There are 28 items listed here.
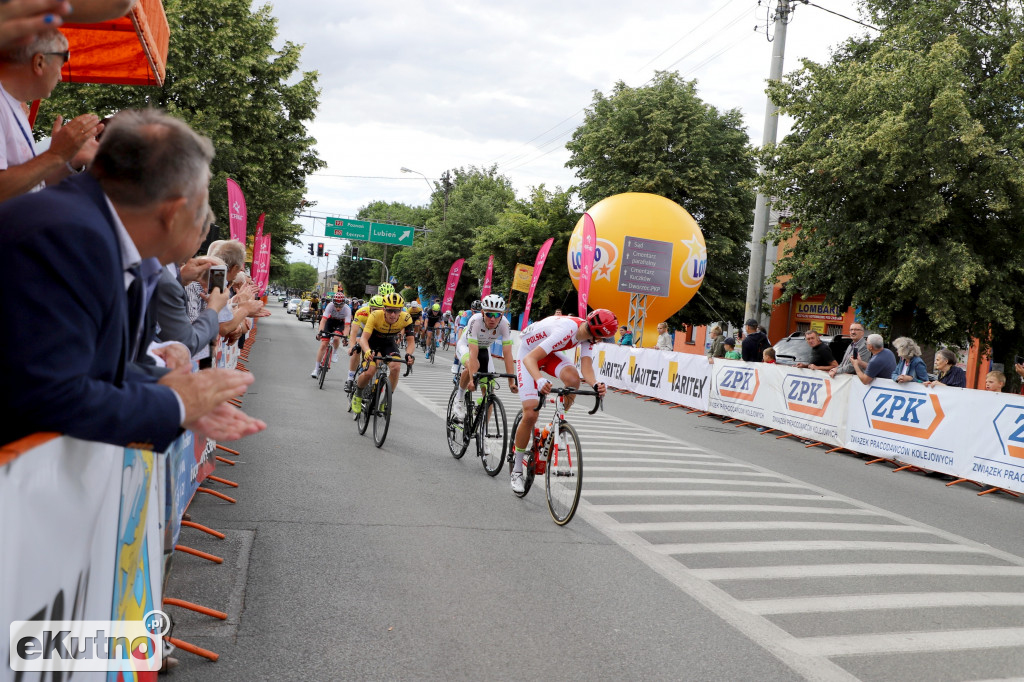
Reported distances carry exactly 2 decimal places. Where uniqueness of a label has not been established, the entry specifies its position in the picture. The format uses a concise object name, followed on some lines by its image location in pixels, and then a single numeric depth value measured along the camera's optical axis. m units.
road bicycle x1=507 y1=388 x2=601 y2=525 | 6.83
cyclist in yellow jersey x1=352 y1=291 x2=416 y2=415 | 10.47
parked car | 19.23
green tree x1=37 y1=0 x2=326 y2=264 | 25.95
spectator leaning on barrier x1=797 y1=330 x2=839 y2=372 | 14.59
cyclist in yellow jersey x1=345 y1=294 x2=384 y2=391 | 10.66
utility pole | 23.42
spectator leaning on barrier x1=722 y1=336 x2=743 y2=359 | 18.28
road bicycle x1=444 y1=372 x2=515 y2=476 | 8.82
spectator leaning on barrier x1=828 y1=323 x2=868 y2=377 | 13.48
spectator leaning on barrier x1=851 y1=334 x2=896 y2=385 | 12.63
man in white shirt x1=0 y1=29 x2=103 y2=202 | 2.86
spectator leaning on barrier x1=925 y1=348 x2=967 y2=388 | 11.95
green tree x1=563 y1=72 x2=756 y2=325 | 35.72
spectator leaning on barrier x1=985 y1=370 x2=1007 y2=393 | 11.25
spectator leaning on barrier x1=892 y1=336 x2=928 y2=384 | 12.07
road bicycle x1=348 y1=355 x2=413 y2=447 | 9.97
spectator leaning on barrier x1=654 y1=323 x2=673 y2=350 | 22.55
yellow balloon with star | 27.55
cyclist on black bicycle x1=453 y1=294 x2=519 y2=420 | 9.31
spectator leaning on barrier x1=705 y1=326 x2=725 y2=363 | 19.66
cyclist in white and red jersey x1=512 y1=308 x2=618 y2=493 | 7.50
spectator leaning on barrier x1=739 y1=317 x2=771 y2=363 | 17.20
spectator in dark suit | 1.65
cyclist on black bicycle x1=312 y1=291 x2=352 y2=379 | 17.17
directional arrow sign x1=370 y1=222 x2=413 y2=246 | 55.41
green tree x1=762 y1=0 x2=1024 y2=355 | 18.89
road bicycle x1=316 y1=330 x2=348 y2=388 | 16.70
